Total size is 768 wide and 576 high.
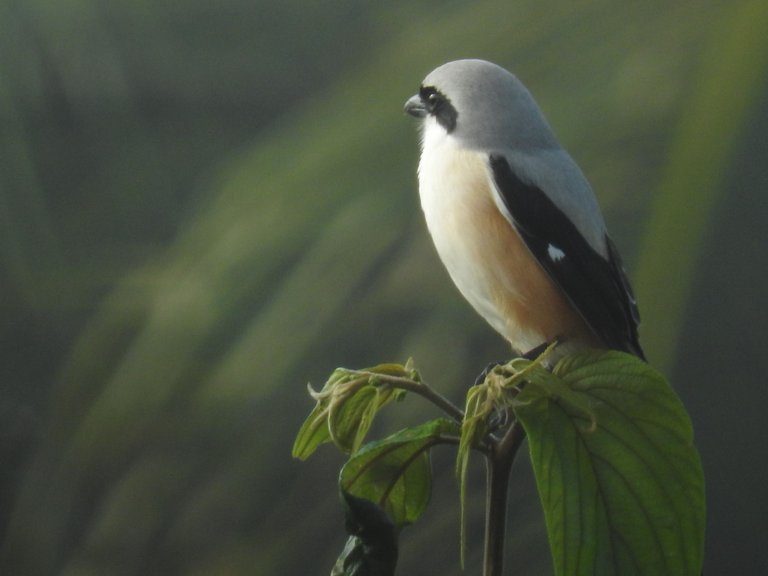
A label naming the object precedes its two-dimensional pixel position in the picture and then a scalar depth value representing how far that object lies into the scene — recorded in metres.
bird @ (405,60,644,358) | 5.15
